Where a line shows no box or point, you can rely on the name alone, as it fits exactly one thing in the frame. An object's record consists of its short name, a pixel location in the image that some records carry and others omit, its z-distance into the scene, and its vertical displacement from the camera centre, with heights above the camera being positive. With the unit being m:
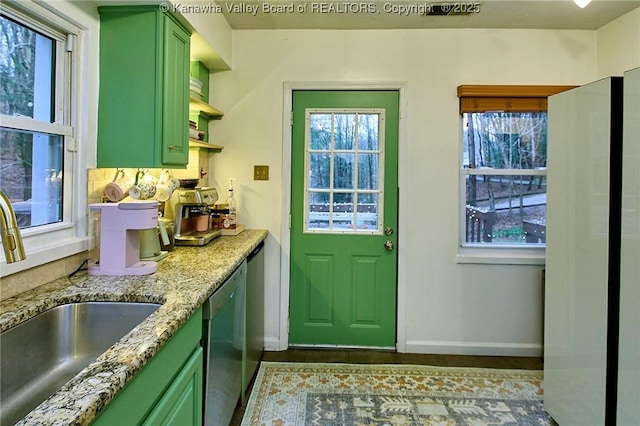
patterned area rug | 2.10 -1.14
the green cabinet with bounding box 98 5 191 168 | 1.84 +0.60
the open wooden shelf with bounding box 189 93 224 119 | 2.44 +0.70
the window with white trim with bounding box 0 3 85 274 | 1.40 +0.32
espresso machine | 2.28 -0.05
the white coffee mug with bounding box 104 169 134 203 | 1.80 +0.08
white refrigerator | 1.57 -0.20
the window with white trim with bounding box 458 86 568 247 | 2.81 +0.33
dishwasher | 1.50 -0.64
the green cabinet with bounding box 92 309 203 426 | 0.87 -0.50
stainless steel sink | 1.06 -0.45
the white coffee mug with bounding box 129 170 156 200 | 1.82 +0.09
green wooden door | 2.90 -0.07
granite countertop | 0.72 -0.32
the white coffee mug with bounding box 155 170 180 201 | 2.07 +0.11
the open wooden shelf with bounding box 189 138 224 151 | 2.46 +0.43
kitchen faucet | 0.82 -0.07
